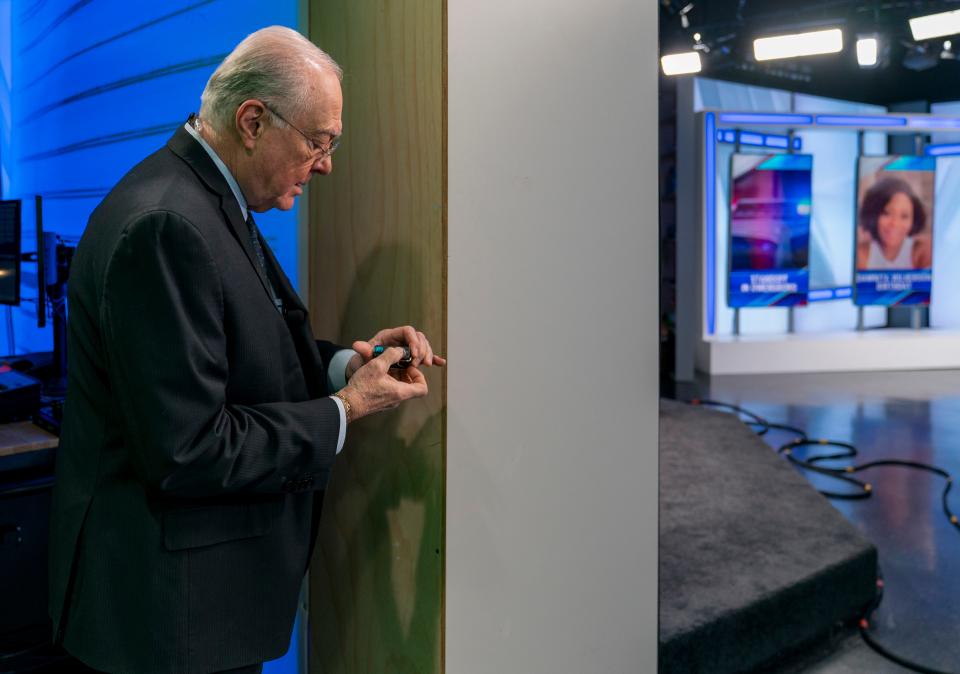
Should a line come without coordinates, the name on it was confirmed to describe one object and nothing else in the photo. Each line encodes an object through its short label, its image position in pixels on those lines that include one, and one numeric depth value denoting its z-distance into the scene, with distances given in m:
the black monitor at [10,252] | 2.85
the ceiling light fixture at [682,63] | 8.04
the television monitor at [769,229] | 8.22
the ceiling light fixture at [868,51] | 7.93
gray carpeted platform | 2.50
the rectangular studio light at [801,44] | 7.56
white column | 1.52
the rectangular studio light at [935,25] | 7.15
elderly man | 1.12
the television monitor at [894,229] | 8.80
